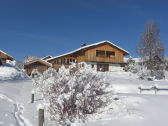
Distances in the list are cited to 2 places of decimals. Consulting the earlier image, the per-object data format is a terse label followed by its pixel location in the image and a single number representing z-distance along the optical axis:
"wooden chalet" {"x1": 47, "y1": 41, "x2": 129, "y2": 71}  30.64
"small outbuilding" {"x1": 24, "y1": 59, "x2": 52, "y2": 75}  29.19
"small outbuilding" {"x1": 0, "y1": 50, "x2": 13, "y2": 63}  34.77
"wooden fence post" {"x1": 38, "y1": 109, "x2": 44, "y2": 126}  5.96
